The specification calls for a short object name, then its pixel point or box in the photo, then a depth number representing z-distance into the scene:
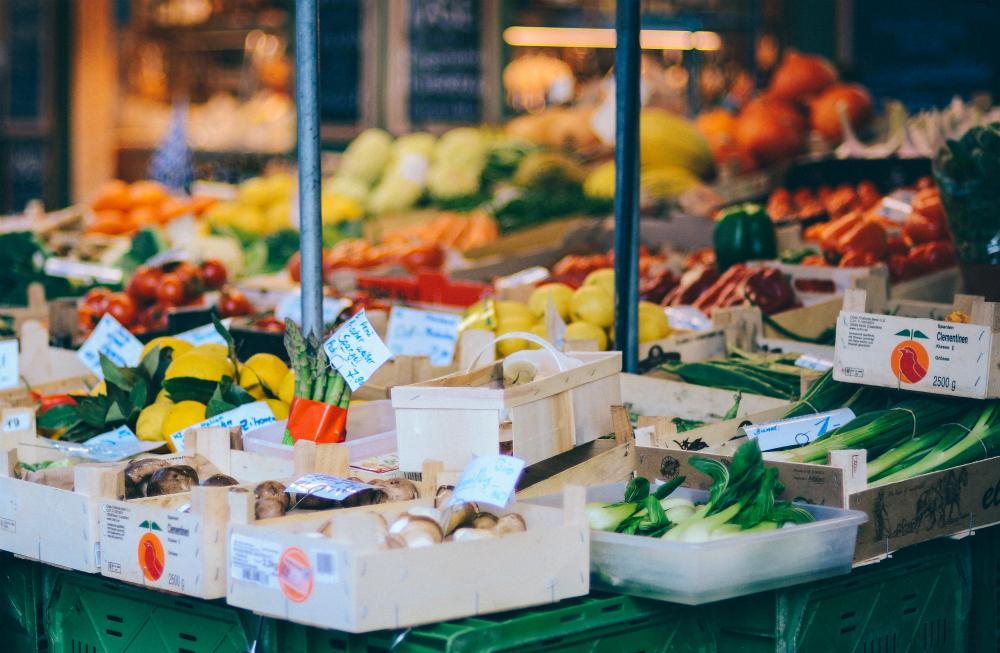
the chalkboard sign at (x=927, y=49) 8.09
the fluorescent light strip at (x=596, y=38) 9.12
